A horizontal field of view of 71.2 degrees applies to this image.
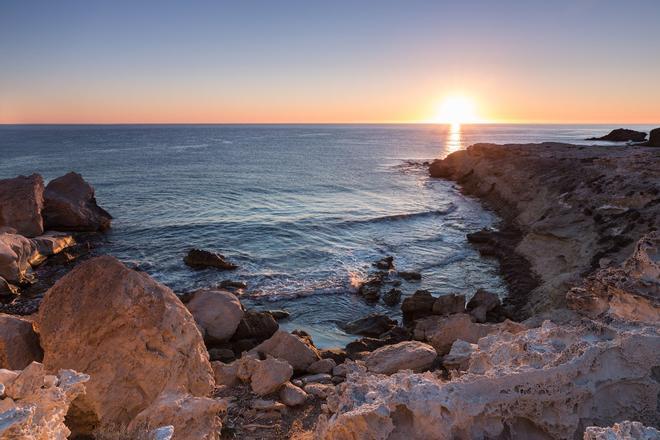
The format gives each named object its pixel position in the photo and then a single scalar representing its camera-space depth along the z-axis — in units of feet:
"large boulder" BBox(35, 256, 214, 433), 26.43
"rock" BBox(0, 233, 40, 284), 71.31
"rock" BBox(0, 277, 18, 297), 67.46
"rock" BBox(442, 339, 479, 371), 33.81
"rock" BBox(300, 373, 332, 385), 36.98
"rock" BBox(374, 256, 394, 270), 82.43
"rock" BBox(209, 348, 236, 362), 43.83
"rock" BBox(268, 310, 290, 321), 61.29
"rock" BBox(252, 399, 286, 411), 30.07
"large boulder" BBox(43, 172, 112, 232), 102.53
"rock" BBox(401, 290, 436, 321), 61.87
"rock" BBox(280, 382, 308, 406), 31.40
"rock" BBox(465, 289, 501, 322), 58.54
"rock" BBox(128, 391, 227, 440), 21.47
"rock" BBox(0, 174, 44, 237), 91.04
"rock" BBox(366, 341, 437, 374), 36.78
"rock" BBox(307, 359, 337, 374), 39.68
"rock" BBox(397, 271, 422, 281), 77.15
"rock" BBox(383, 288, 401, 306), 67.15
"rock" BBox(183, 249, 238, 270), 81.92
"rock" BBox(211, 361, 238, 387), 34.04
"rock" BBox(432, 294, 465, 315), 60.18
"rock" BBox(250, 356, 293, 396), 32.42
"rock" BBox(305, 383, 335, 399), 32.94
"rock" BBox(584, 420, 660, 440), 13.90
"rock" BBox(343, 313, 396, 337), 56.95
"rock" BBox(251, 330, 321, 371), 40.38
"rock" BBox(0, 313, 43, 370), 26.68
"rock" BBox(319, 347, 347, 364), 45.98
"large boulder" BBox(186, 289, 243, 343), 47.32
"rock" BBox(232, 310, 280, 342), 49.42
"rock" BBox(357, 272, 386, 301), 68.80
